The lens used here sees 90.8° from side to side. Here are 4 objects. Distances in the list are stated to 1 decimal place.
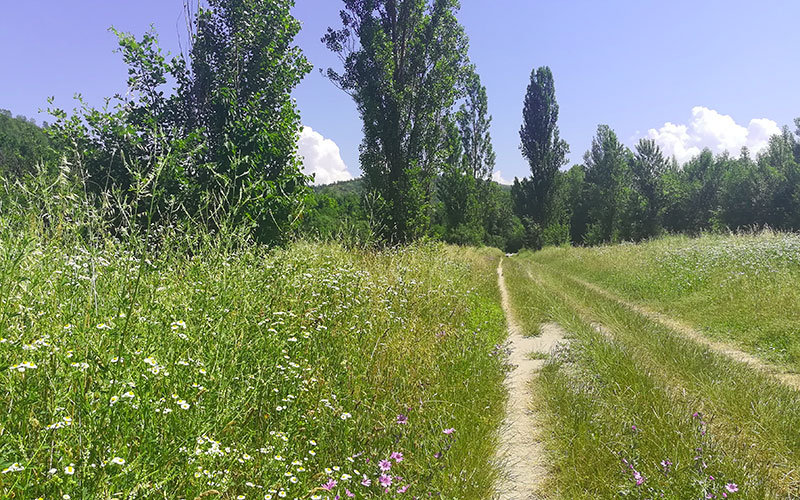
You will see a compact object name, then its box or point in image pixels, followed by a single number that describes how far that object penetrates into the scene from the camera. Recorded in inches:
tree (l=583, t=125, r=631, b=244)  1482.5
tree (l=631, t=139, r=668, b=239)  1438.2
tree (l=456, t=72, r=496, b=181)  1315.2
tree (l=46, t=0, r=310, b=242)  229.6
